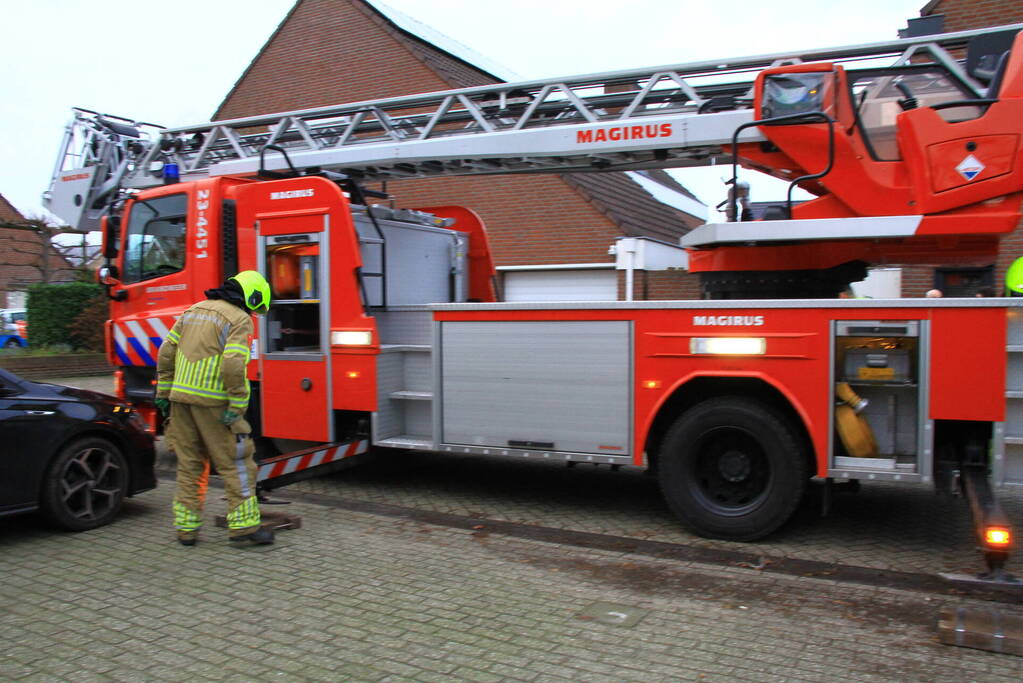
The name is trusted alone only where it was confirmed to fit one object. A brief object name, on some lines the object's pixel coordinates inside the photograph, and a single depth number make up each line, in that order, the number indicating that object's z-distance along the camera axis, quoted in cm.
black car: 527
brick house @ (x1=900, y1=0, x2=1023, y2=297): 1059
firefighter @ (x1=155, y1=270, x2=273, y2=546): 526
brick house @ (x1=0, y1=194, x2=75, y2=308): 1947
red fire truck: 495
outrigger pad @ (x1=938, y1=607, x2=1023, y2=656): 369
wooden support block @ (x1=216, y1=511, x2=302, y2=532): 574
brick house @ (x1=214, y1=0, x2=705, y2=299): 1405
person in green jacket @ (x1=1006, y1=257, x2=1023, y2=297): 632
